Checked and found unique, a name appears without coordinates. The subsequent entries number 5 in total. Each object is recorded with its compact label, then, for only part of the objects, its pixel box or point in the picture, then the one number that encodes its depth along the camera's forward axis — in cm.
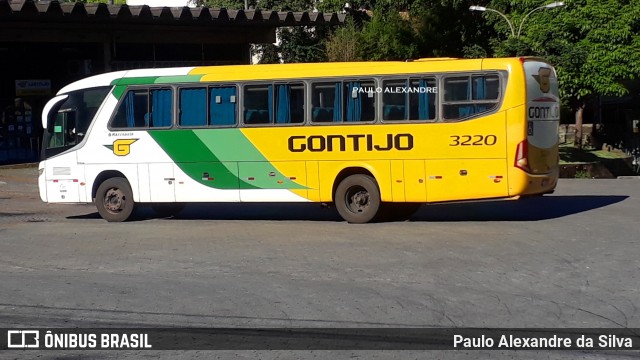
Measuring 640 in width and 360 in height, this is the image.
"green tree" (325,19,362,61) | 4038
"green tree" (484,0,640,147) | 4803
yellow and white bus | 1706
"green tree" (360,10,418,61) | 4484
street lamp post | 4204
